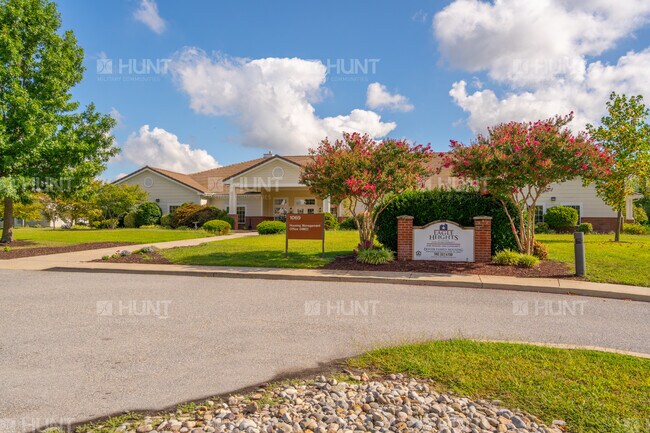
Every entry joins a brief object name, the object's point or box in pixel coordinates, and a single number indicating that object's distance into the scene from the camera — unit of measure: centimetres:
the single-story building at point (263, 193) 2681
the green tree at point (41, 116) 1570
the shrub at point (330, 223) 2768
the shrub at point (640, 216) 3036
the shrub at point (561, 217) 2552
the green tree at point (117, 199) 3178
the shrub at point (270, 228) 2383
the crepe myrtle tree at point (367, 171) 1207
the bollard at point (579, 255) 997
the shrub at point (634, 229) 2512
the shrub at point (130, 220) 3241
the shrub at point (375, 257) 1191
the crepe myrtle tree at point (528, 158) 1075
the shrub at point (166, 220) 3218
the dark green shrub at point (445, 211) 1229
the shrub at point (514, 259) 1102
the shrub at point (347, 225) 2817
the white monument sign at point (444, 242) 1212
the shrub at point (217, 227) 2533
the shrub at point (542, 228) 2555
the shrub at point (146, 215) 3253
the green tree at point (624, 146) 1811
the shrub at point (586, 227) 2500
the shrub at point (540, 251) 1250
